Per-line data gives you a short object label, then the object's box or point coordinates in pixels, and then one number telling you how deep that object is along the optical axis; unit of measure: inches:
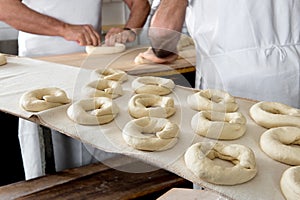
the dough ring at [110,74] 61.0
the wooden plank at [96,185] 49.1
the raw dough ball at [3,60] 72.4
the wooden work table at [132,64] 73.3
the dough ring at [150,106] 47.4
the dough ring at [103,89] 54.9
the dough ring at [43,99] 49.6
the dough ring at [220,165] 33.7
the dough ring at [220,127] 41.9
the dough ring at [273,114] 43.9
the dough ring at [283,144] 37.1
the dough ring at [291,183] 31.4
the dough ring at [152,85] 55.4
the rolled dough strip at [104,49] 86.4
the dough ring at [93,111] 45.9
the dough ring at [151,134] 39.4
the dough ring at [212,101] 48.5
